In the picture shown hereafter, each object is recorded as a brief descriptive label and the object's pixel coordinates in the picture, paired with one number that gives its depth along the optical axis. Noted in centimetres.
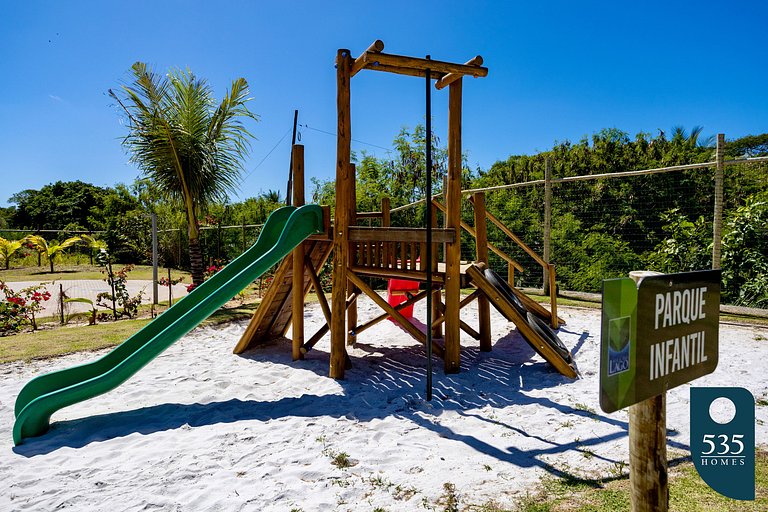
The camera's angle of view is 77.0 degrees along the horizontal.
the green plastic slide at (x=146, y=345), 338
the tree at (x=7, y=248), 1630
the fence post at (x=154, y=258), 905
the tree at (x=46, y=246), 1630
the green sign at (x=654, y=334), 134
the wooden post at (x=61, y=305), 722
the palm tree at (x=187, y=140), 862
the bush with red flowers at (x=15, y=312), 684
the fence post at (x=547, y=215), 872
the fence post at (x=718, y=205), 644
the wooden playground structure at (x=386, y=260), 435
